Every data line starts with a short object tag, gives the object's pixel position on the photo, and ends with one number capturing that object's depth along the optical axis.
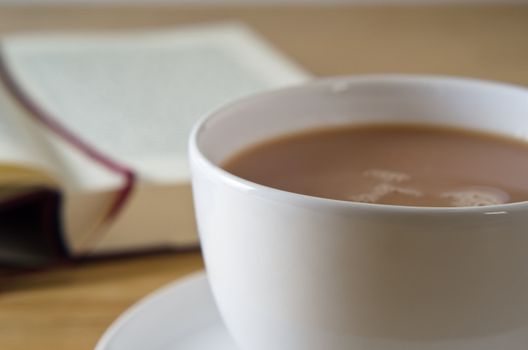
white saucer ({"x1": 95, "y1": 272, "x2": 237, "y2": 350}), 0.47
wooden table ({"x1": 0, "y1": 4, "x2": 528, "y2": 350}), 0.50
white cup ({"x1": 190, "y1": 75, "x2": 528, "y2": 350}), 0.36
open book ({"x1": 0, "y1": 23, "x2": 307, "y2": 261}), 0.52
